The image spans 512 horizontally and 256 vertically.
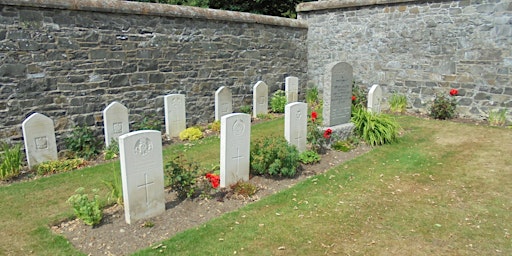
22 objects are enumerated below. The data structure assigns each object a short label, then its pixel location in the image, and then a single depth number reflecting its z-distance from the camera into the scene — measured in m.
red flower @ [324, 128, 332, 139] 7.69
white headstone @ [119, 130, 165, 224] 4.55
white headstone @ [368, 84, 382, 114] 9.66
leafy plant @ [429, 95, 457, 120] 10.74
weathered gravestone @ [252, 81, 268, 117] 11.56
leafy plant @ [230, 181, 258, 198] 5.66
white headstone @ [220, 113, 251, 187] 5.74
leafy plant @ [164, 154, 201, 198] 5.30
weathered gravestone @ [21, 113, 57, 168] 6.98
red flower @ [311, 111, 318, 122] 8.18
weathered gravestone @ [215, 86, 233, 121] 10.50
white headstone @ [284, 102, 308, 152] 7.16
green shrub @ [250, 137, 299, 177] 6.24
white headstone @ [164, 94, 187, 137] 9.33
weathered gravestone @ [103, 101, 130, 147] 8.09
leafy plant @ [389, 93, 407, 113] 11.89
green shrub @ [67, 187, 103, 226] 4.59
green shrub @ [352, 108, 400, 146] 8.33
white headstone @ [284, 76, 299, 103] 12.68
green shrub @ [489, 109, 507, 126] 10.00
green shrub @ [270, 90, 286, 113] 12.26
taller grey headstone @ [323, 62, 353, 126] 7.95
